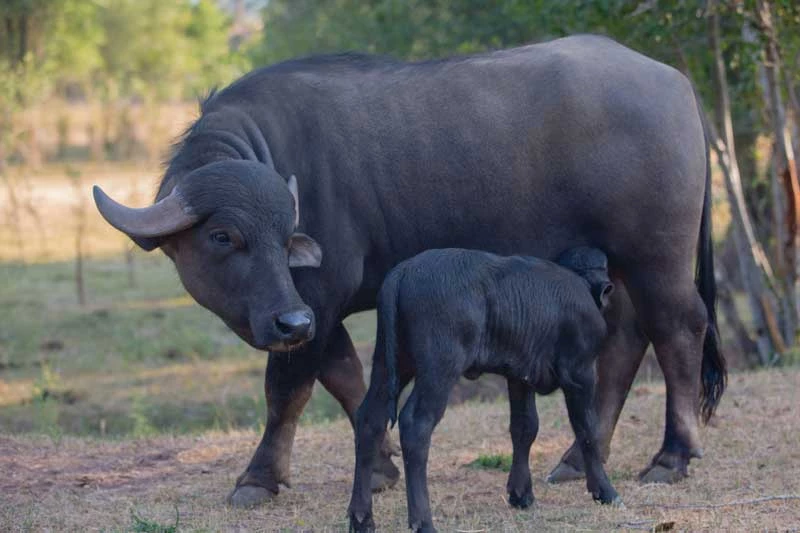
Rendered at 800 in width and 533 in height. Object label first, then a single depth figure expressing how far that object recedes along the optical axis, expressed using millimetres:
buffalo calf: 10805
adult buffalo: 12711
